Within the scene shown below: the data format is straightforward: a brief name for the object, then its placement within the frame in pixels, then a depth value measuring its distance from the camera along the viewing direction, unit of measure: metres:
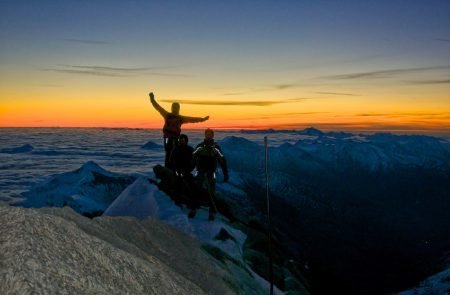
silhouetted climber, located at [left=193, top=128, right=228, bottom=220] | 14.39
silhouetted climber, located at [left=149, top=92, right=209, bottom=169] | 15.20
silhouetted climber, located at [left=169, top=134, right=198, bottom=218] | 14.81
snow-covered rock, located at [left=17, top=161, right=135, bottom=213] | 61.65
